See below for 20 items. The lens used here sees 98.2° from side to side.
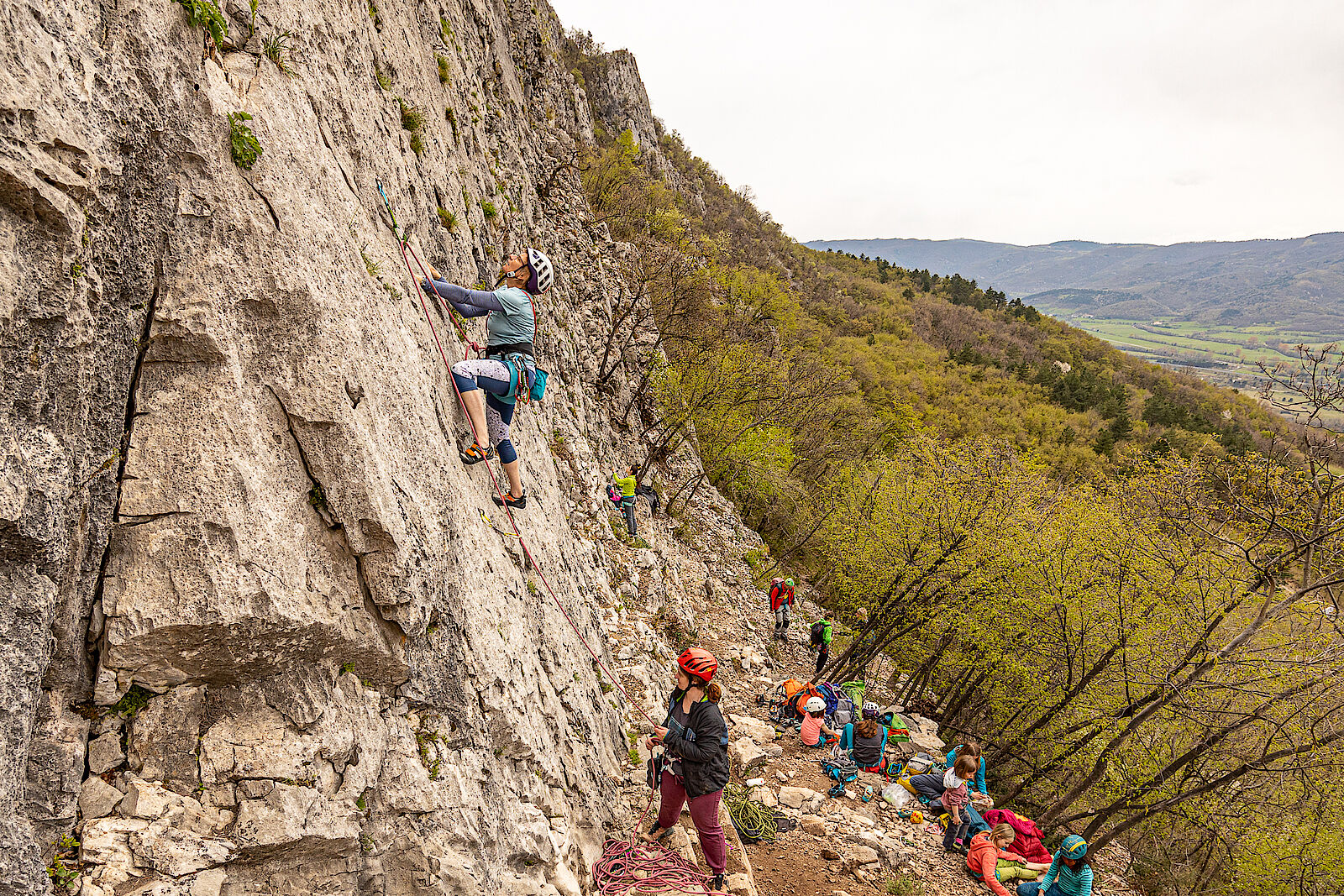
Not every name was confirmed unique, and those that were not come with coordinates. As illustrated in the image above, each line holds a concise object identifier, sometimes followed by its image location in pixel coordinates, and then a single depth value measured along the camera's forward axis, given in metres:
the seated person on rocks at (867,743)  11.55
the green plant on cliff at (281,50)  4.54
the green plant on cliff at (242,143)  3.85
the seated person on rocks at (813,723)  11.91
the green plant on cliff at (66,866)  2.68
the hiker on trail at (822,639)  17.61
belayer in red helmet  5.77
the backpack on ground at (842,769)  10.83
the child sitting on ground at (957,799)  9.70
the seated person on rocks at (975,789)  9.64
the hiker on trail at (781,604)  17.83
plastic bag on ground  10.73
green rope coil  8.45
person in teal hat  8.35
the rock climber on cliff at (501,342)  6.40
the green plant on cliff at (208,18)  3.69
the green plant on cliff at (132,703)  3.09
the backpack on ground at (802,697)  12.62
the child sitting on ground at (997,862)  8.95
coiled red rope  5.78
